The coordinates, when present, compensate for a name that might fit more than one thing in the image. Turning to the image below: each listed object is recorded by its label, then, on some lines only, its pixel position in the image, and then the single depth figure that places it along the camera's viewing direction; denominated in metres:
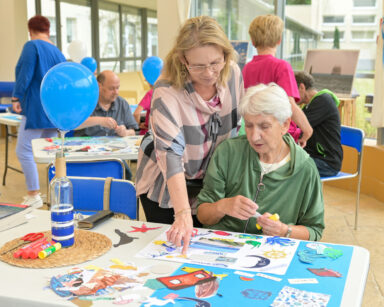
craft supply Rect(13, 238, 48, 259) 1.39
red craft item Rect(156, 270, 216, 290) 1.23
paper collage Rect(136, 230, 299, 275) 1.36
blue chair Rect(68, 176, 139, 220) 1.96
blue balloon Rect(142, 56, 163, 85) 5.05
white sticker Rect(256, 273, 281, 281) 1.26
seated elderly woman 1.79
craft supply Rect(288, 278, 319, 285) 1.24
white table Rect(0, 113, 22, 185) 4.29
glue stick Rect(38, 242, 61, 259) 1.39
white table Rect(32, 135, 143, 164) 2.98
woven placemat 1.36
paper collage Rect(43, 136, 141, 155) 3.16
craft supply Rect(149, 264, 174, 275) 1.31
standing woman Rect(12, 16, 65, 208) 3.95
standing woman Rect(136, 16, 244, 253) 1.66
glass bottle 1.45
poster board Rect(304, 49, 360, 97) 5.17
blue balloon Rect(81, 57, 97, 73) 5.90
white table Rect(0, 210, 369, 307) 1.16
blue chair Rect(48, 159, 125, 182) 2.67
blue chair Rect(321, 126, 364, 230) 3.55
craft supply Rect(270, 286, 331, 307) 1.12
